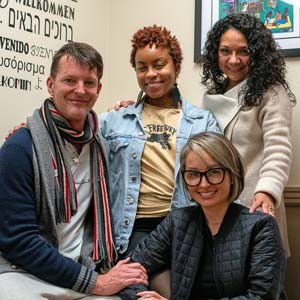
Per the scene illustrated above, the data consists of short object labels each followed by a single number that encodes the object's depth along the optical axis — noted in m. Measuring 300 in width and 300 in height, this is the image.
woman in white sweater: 1.84
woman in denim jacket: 1.91
